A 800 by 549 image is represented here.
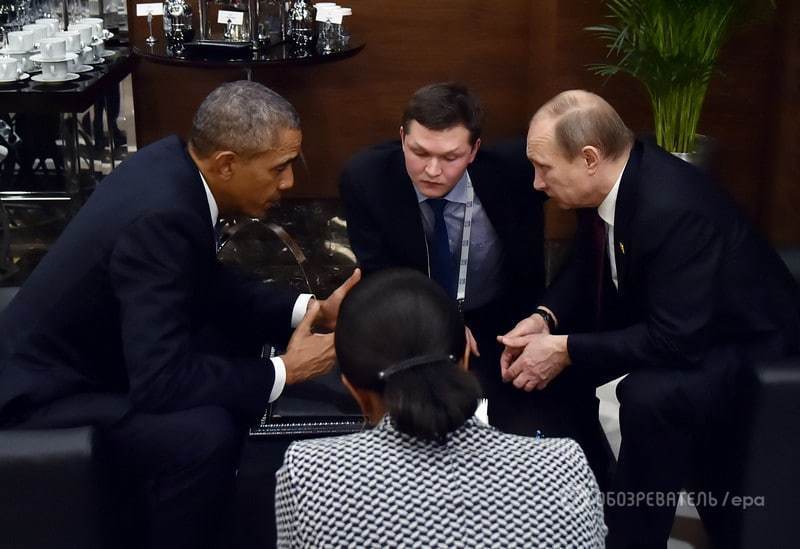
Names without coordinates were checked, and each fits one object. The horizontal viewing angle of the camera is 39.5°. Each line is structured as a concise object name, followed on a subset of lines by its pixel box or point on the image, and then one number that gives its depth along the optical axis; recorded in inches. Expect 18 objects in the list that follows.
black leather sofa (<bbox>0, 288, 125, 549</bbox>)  84.0
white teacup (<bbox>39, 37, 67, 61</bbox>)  195.5
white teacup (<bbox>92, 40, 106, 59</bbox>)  215.5
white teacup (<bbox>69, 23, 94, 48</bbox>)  213.3
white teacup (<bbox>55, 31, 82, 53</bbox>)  204.5
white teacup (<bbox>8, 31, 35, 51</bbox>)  202.1
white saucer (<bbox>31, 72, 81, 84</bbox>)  194.9
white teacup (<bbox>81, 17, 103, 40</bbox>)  221.1
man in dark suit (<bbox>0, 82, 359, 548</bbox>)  91.4
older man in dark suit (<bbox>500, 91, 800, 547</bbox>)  101.0
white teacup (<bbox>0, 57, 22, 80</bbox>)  191.8
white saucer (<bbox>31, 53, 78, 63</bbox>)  194.4
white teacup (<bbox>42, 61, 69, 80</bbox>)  196.1
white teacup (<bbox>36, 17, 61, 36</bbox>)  214.4
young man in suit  115.2
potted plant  173.4
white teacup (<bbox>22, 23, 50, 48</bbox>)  207.9
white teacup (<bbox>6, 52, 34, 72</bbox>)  202.2
